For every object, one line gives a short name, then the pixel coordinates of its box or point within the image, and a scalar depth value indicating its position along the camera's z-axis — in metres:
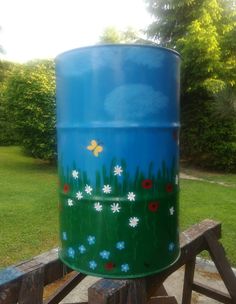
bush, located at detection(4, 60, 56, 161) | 11.30
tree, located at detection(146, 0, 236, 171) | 11.82
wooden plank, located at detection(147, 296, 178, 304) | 2.66
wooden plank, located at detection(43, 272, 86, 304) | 2.29
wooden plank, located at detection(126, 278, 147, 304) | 1.64
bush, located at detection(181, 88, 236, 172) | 11.63
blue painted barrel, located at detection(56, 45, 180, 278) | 1.54
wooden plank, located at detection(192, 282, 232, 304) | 2.79
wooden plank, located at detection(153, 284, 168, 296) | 2.85
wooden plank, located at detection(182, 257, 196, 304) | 3.03
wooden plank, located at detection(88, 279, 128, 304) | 1.55
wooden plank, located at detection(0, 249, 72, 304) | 1.67
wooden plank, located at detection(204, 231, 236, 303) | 2.56
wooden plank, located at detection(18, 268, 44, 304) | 1.69
